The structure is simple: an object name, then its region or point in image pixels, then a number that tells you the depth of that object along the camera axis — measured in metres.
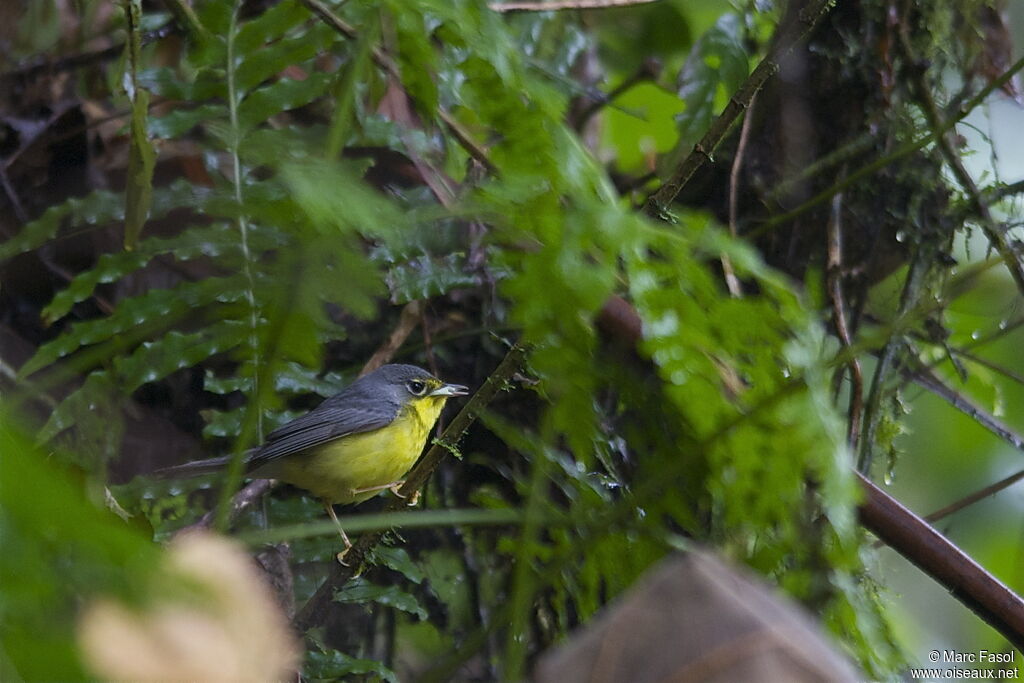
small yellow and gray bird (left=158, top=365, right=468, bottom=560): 6.52
